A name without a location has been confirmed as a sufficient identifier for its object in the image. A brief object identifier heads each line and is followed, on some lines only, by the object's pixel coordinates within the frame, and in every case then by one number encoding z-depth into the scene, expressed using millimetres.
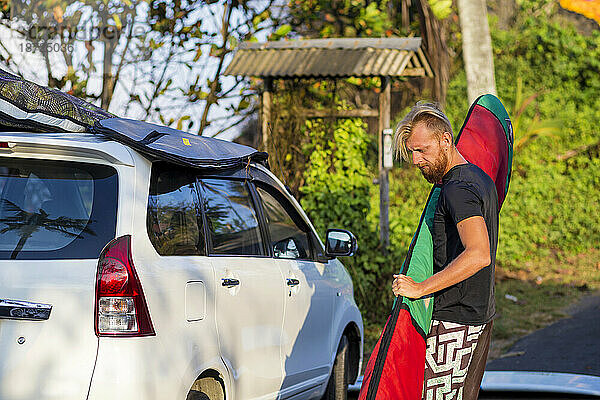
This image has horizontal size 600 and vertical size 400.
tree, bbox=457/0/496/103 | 13117
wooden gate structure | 9914
